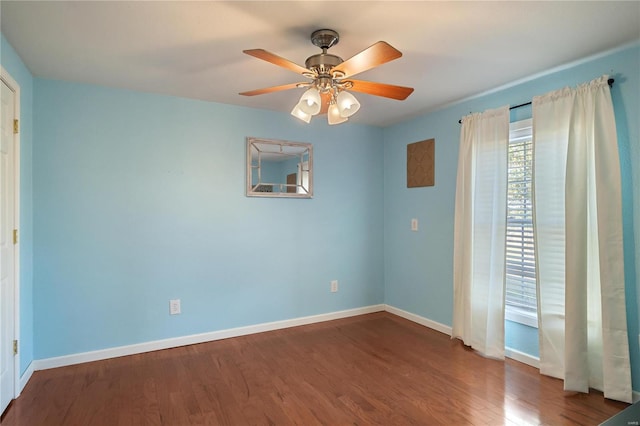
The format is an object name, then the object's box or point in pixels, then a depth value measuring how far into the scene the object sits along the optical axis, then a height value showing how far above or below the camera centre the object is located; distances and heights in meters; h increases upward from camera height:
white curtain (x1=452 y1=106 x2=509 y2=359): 2.87 -0.20
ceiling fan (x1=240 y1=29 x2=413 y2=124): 1.84 +0.74
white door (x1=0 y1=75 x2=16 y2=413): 2.09 -0.28
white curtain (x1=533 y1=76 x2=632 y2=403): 2.19 -0.21
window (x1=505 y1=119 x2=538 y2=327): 2.77 -0.19
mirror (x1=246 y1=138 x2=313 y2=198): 3.46 +0.40
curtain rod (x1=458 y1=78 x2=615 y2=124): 2.24 +0.84
